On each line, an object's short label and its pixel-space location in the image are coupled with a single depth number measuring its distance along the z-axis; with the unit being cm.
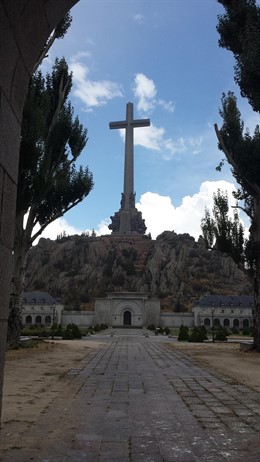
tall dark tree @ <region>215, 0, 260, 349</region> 1523
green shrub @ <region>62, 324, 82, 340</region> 3616
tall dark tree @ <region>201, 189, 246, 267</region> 2412
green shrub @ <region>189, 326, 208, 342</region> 3399
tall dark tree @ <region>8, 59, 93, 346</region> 1717
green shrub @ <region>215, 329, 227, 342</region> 3559
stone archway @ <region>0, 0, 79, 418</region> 359
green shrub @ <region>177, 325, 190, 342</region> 3556
